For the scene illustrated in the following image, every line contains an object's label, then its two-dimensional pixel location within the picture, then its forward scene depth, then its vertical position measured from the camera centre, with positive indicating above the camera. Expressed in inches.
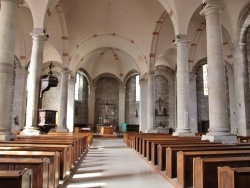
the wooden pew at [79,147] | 301.0 -43.4
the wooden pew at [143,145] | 313.6 -42.6
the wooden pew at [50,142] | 233.3 -27.8
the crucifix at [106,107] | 1128.0 +54.6
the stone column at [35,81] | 398.3 +67.8
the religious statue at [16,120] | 671.2 -8.6
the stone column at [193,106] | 783.1 +43.4
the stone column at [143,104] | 880.3 +56.2
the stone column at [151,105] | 734.5 +43.4
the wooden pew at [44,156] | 153.0 -26.8
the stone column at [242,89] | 523.8 +70.5
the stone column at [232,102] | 679.7 +51.0
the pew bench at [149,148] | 270.6 -40.2
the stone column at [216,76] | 299.3 +59.0
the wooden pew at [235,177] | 99.7 -27.0
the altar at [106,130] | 880.3 -49.2
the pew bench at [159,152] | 235.3 -39.6
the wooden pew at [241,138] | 402.7 -36.3
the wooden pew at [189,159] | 169.2 -31.9
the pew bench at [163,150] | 221.9 -35.1
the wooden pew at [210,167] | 137.3 -31.5
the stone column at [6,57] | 275.1 +77.2
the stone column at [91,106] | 1115.9 +58.6
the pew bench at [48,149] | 185.0 -26.7
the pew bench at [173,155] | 199.0 -33.9
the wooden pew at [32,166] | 127.7 -28.4
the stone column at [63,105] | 702.5 +40.2
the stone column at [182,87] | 440.9 +63.9
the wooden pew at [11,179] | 88.1 -25.1
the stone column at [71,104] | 882.1 +54.9
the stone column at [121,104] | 1125.7 +70.7
